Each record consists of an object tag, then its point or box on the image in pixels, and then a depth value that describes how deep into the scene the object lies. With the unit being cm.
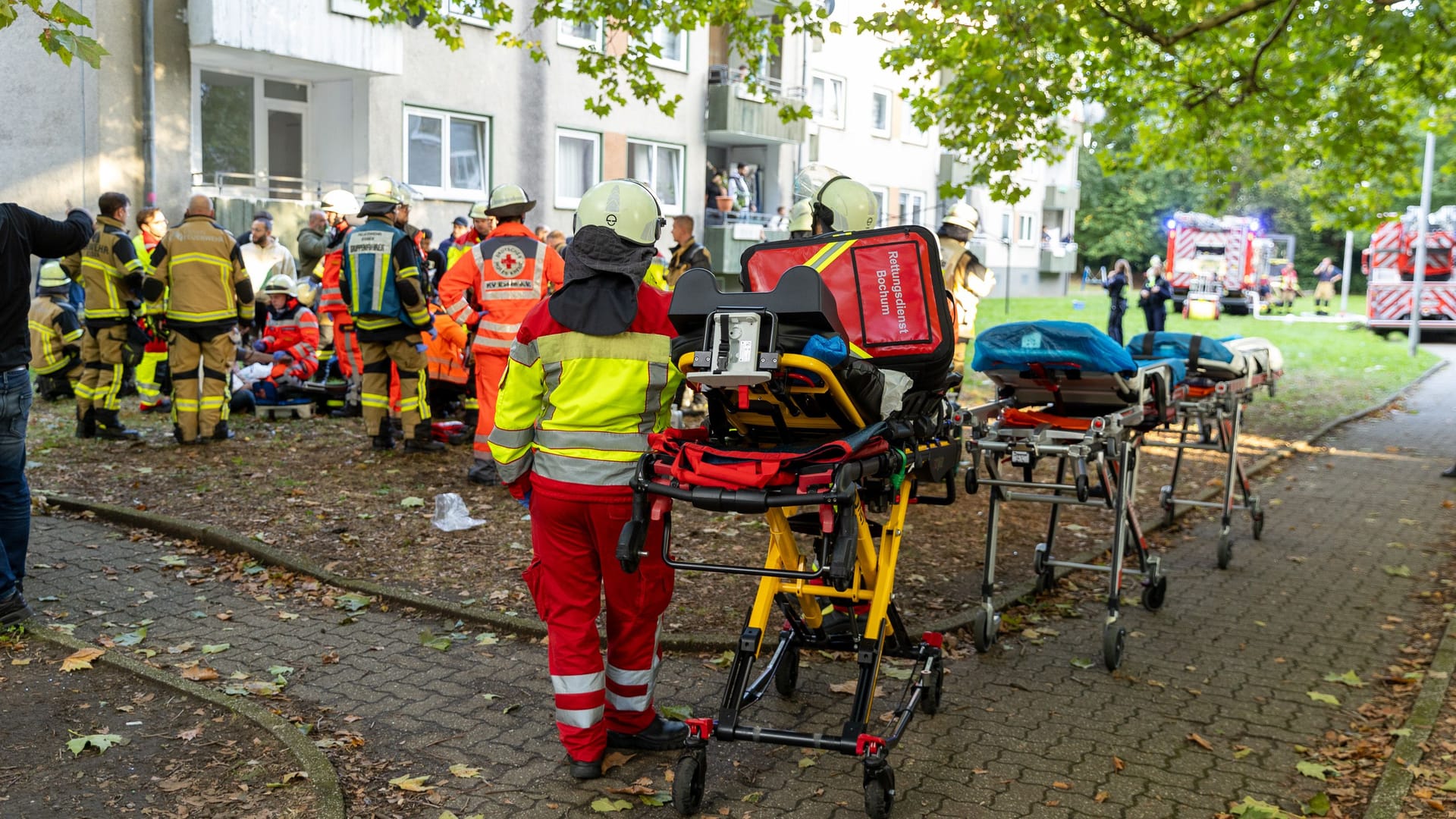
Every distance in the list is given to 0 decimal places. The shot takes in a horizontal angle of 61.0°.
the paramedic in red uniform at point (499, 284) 855
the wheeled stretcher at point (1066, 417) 586
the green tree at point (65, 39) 478
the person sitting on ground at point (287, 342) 1233
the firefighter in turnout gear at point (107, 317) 1054
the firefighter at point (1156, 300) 2400
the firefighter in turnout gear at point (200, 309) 1030
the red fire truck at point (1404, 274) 3073
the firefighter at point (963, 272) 961
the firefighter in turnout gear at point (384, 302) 982
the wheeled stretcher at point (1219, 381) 786
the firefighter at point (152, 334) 1081
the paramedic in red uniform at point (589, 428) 436
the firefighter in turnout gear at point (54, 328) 1178
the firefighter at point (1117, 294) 2216
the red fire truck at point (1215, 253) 4087
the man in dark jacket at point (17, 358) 574
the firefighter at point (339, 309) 1130
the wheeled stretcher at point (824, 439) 390
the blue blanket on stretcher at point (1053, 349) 591
